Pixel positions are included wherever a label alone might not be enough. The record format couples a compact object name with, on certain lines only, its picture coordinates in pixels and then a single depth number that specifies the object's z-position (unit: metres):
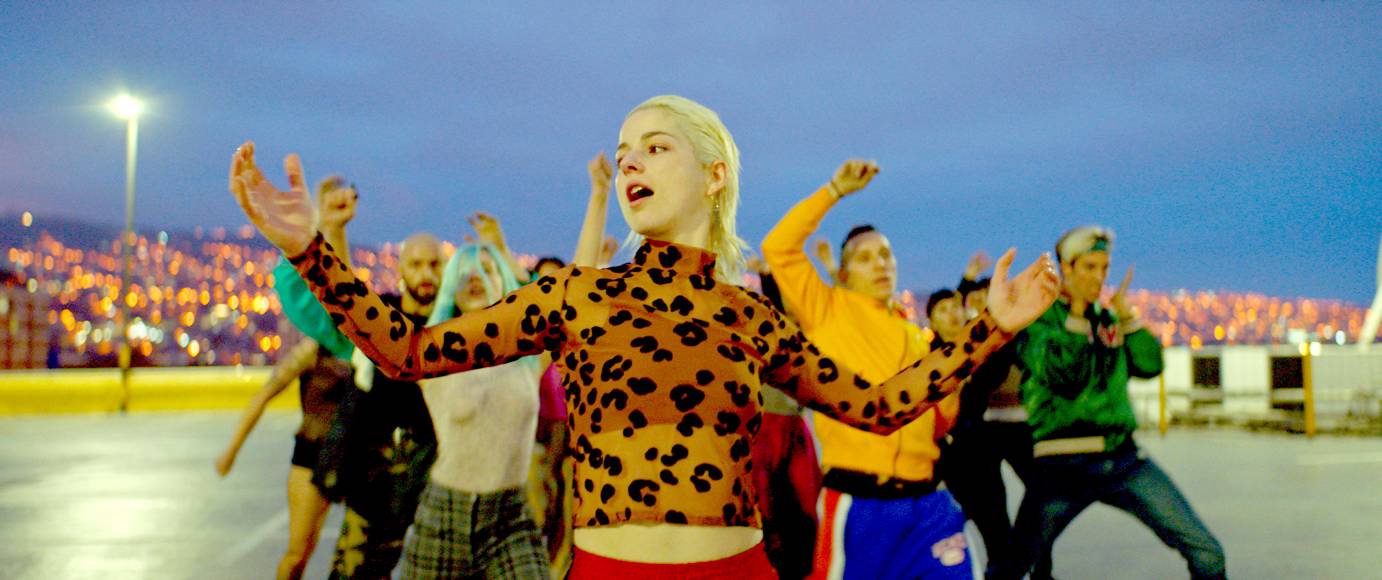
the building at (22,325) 125.69
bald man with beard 4.12
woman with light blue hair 3.66
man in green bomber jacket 4.87
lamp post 28.30
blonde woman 1.91
